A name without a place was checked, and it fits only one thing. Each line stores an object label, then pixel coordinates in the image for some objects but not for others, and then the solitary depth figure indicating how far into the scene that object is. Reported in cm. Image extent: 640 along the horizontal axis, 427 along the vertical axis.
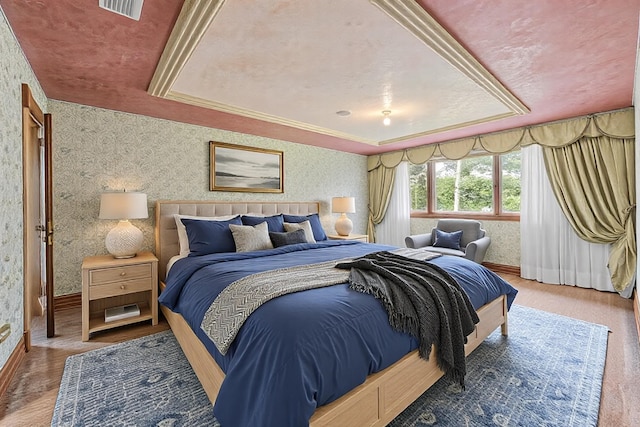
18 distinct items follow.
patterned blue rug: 161
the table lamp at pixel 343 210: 498
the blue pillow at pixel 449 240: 450
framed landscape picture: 398
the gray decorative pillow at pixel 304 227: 359
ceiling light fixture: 356
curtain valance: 343
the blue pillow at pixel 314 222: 394
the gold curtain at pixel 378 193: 593
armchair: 413
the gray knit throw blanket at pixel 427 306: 164
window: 468
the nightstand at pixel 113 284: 254
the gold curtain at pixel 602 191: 342
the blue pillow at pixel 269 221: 353
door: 229
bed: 128
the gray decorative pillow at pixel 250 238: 302
